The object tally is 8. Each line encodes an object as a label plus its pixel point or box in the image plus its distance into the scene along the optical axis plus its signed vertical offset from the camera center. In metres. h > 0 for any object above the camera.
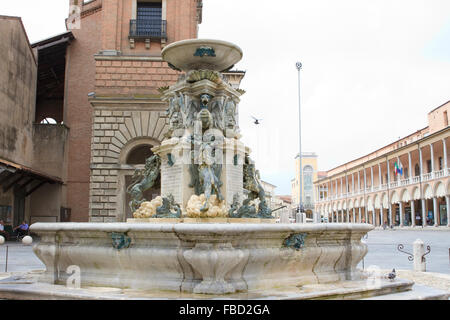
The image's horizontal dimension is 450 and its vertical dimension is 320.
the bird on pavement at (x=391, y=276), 6.34 -0.84
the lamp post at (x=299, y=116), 39.34 +8.82
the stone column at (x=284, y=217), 19.72 -0.04
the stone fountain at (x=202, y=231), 5.09 -0.17
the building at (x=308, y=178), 88.56 +7.73
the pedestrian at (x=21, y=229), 20.62 -0.58
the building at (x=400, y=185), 40.94 +3.67
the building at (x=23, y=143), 20.61 +3.86
